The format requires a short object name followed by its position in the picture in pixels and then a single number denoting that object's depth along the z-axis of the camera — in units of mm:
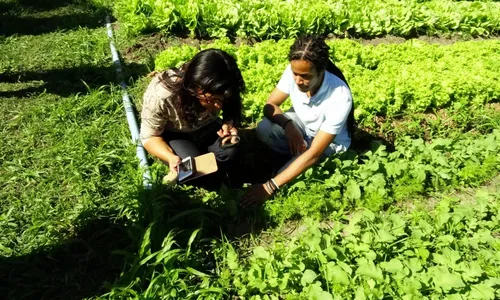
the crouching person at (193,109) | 2988
